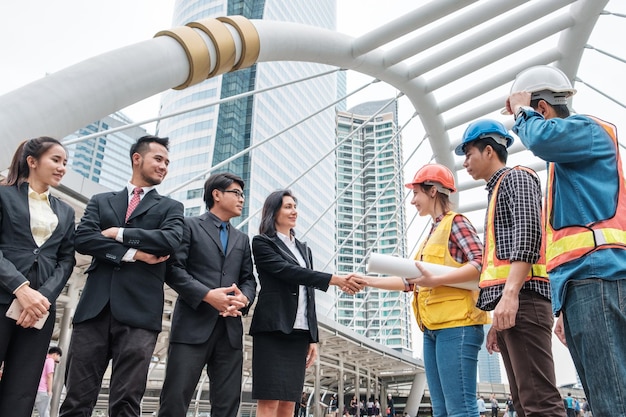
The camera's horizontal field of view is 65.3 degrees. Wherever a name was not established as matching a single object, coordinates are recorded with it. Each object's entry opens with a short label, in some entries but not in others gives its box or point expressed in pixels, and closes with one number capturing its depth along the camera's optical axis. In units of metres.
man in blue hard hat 2.04
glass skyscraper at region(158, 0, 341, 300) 51.44
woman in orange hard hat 2.50
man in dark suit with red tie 2.43
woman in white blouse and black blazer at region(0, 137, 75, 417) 2.28
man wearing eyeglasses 2.71
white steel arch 3.57
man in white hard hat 1.57
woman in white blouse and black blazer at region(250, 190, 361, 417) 2.91
